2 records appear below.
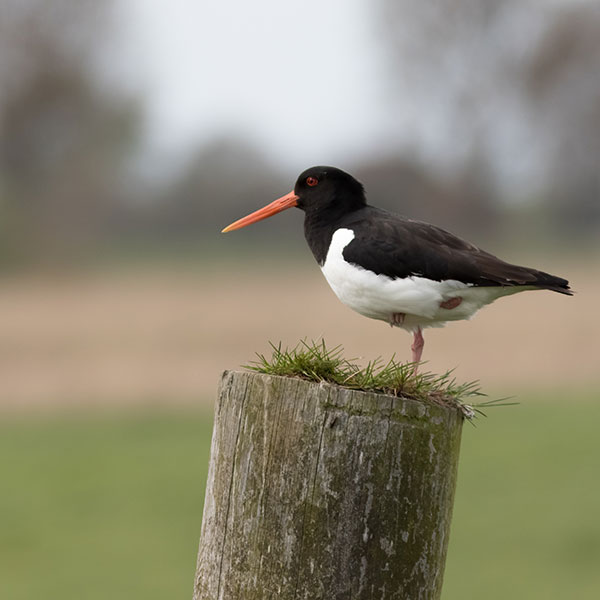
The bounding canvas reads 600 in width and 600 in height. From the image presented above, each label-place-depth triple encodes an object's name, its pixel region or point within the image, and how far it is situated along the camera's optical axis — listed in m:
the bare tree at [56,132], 75.94
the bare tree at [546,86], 74.75
